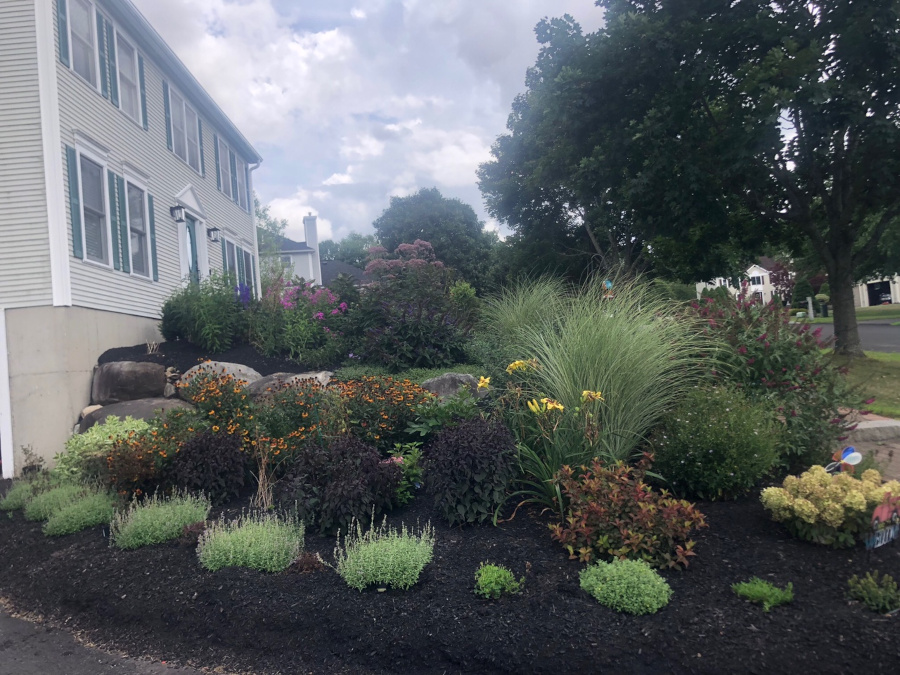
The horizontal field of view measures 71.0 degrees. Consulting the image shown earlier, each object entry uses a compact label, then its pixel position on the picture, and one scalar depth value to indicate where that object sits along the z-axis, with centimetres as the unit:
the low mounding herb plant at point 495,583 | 344
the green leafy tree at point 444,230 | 3738
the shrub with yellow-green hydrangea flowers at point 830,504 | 360
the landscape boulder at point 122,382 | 866
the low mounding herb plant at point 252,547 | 405
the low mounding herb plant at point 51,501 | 564
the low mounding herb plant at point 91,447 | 632
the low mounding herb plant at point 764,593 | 315
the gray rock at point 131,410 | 798
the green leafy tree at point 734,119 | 1050
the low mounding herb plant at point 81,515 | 516
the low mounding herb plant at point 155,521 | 461
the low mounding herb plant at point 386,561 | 363
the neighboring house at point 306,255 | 3253
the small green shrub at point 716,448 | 433
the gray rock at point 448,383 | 723
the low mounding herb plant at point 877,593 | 305
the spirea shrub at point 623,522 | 365
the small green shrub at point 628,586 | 320
